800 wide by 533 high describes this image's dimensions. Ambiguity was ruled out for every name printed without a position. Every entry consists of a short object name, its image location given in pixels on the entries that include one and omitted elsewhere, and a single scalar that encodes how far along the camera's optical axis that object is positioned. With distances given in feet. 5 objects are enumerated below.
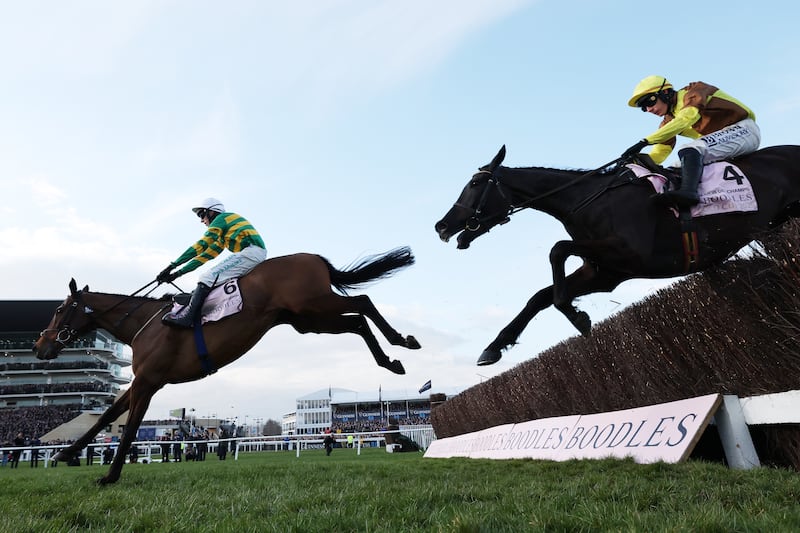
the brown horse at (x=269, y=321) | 19.06
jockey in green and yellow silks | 19.97
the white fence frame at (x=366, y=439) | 62.53
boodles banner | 15.35
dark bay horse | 14.97
